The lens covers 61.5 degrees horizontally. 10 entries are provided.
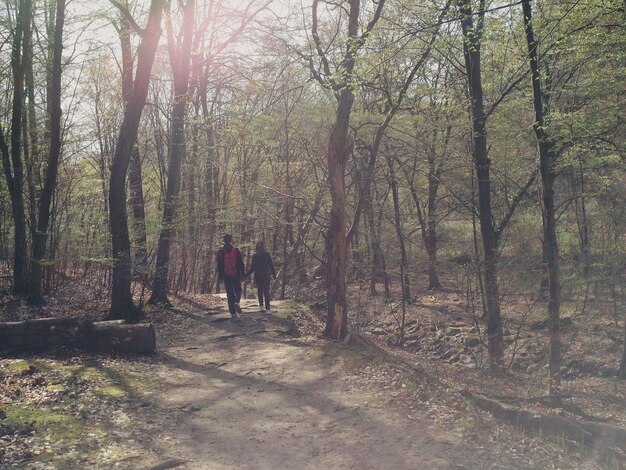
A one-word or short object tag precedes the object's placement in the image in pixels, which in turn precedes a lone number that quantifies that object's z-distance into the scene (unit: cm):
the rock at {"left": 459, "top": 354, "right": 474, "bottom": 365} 1484
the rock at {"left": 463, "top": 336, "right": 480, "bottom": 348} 1608
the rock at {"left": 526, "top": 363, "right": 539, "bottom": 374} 1329
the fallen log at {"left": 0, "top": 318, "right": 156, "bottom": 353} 870
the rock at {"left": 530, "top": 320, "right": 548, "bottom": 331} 1565
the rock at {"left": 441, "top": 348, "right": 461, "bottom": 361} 1548
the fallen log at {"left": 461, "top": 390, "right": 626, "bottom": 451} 548
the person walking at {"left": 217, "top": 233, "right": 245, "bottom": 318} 1282
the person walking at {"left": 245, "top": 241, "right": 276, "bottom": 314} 1350
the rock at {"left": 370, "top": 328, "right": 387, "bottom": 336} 1834
